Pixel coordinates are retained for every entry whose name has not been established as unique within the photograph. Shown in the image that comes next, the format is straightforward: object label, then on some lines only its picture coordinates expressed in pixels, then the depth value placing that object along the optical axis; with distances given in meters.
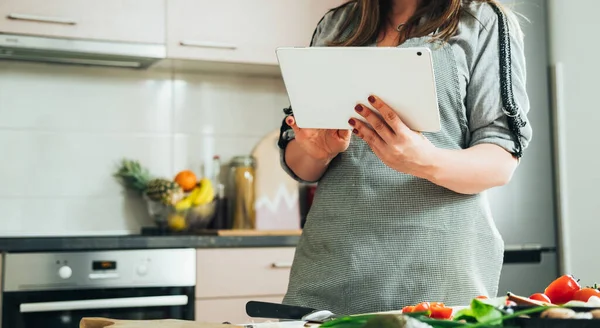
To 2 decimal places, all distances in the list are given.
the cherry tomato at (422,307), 0.80
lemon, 2.66
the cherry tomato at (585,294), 0.84
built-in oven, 2.17
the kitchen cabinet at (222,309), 2.37
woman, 1.20
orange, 2.71
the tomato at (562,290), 0.89
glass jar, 2.78
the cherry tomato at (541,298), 0.84
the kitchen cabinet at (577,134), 2.71
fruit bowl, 2.66
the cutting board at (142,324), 0.75
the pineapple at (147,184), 2.63
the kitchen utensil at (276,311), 0.96
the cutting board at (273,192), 2.73
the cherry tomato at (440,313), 0.77
